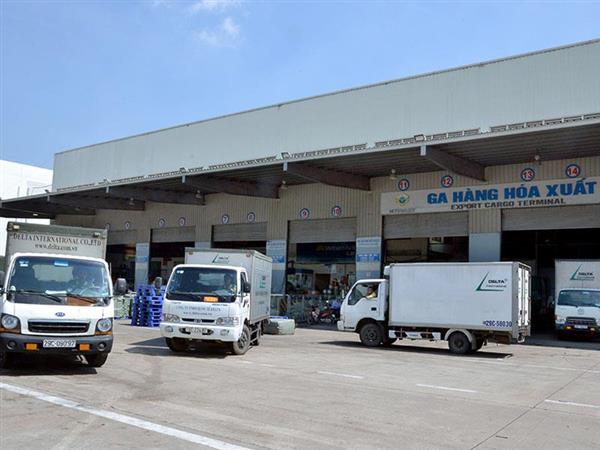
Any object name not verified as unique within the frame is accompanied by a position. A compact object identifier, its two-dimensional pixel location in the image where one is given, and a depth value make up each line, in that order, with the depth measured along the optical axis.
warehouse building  22.53
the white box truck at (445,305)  16.02
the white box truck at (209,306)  13.38
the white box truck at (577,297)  21.73
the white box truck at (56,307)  9.58
